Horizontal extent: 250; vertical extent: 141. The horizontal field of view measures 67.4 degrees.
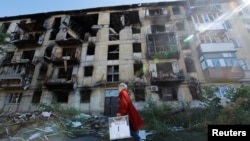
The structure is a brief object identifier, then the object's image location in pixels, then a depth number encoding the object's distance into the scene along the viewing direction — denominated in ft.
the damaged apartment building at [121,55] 62.64
